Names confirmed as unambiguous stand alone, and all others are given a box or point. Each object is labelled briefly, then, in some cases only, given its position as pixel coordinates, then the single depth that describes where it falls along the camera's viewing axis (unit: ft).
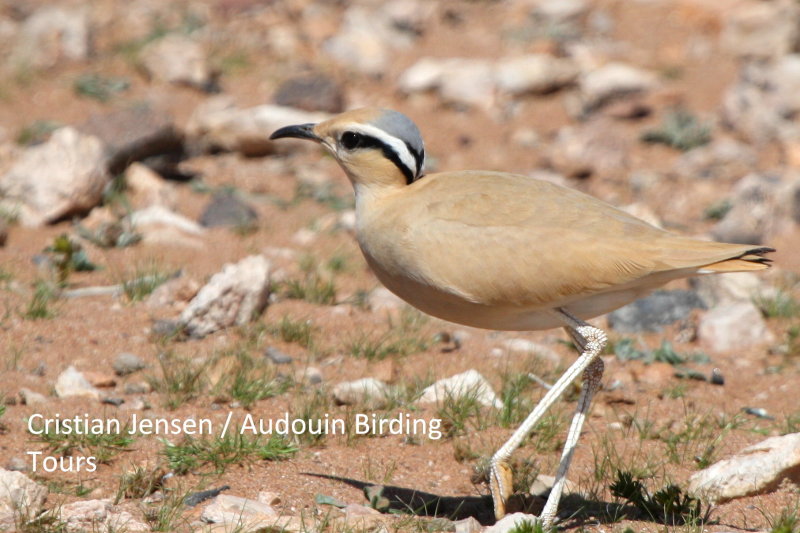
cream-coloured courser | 28.37
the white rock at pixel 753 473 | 31.35
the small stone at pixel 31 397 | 35.37
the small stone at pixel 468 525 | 28.53
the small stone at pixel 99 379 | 37.50
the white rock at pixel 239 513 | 27.48
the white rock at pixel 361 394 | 36.91
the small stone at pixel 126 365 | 38.60
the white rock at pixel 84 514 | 27.50
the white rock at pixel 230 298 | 42.24
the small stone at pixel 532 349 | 43.42
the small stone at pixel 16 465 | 31.40
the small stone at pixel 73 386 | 36.40
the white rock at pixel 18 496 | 27.45
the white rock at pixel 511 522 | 27.48
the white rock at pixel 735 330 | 45.78
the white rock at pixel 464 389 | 37.45
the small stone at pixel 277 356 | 40.70
